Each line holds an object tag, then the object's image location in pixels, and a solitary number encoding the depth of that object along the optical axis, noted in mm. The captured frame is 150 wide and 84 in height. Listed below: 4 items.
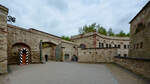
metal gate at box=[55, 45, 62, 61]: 15163
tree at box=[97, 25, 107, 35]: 29022
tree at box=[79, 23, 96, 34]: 28742
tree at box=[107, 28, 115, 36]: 32200
